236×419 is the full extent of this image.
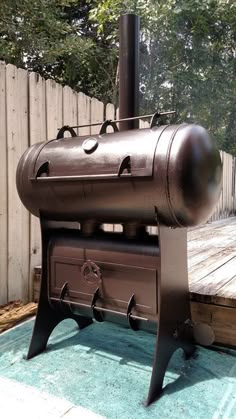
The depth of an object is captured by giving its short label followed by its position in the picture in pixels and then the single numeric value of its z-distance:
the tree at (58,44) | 5.68
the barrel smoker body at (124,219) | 1.28
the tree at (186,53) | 5.85
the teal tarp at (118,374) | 1.27
